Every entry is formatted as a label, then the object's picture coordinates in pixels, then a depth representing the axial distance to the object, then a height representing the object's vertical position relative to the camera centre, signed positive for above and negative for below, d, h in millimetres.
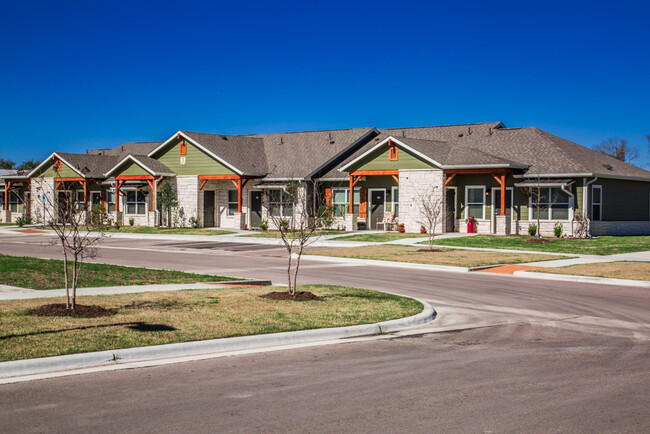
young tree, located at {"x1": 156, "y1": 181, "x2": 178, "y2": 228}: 43094 +929
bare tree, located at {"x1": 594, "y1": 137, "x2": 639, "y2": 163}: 77581 +6497
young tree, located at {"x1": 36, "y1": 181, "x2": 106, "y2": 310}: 11289 -125
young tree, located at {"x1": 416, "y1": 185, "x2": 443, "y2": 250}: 36344 +466
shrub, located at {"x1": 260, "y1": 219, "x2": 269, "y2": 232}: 40094 -734
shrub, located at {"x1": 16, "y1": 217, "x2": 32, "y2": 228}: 47300 -478
